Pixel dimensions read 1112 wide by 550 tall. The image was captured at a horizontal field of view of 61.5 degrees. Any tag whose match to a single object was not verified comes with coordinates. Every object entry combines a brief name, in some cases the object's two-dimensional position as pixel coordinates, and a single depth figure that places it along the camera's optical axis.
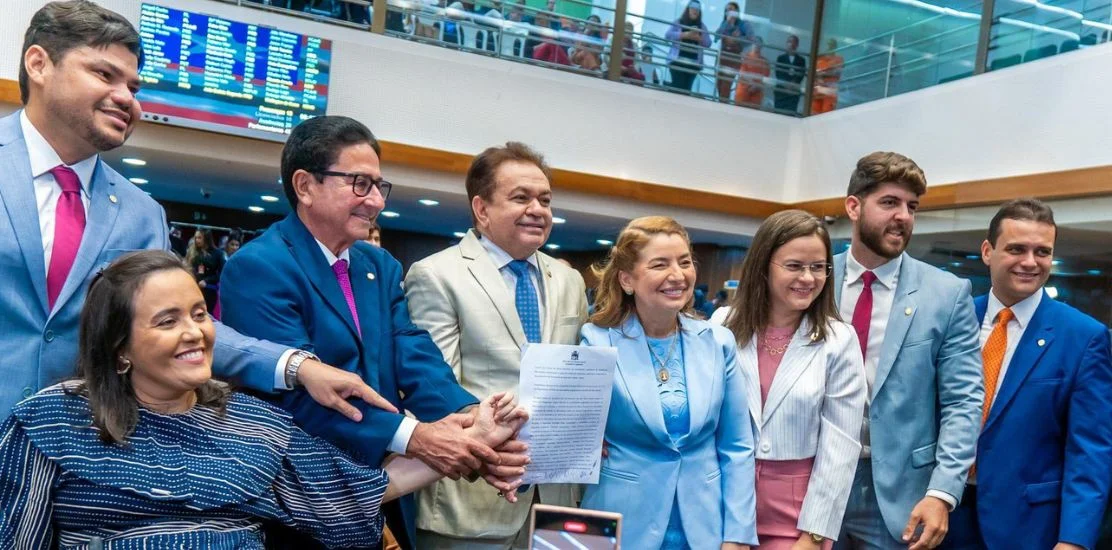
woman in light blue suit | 2.37
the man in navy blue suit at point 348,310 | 2.11
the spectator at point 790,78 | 10.61
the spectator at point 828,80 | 10.28
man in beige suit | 2.44
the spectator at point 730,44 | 10.29
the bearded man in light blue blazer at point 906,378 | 2.63
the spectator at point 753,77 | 10.41
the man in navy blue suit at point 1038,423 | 2.71
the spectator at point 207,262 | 8.69
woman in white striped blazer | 2.49
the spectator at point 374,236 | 4.35
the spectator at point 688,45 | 10.10
